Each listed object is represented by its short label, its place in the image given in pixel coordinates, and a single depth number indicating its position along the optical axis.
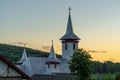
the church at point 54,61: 59.20
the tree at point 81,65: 30.24
